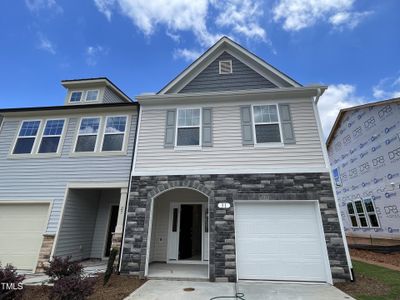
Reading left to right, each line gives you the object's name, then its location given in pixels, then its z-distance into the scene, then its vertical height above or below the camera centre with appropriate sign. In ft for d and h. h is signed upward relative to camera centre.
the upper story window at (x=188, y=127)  27.32 +12.38
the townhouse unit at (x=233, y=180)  22.29 +5.44
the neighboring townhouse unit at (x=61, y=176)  27.63 +6.60
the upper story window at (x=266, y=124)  26.32 +12.42
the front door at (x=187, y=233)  30.40 -0.29
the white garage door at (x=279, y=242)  21.75 -0.94
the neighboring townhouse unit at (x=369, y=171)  40.47 +12.69
